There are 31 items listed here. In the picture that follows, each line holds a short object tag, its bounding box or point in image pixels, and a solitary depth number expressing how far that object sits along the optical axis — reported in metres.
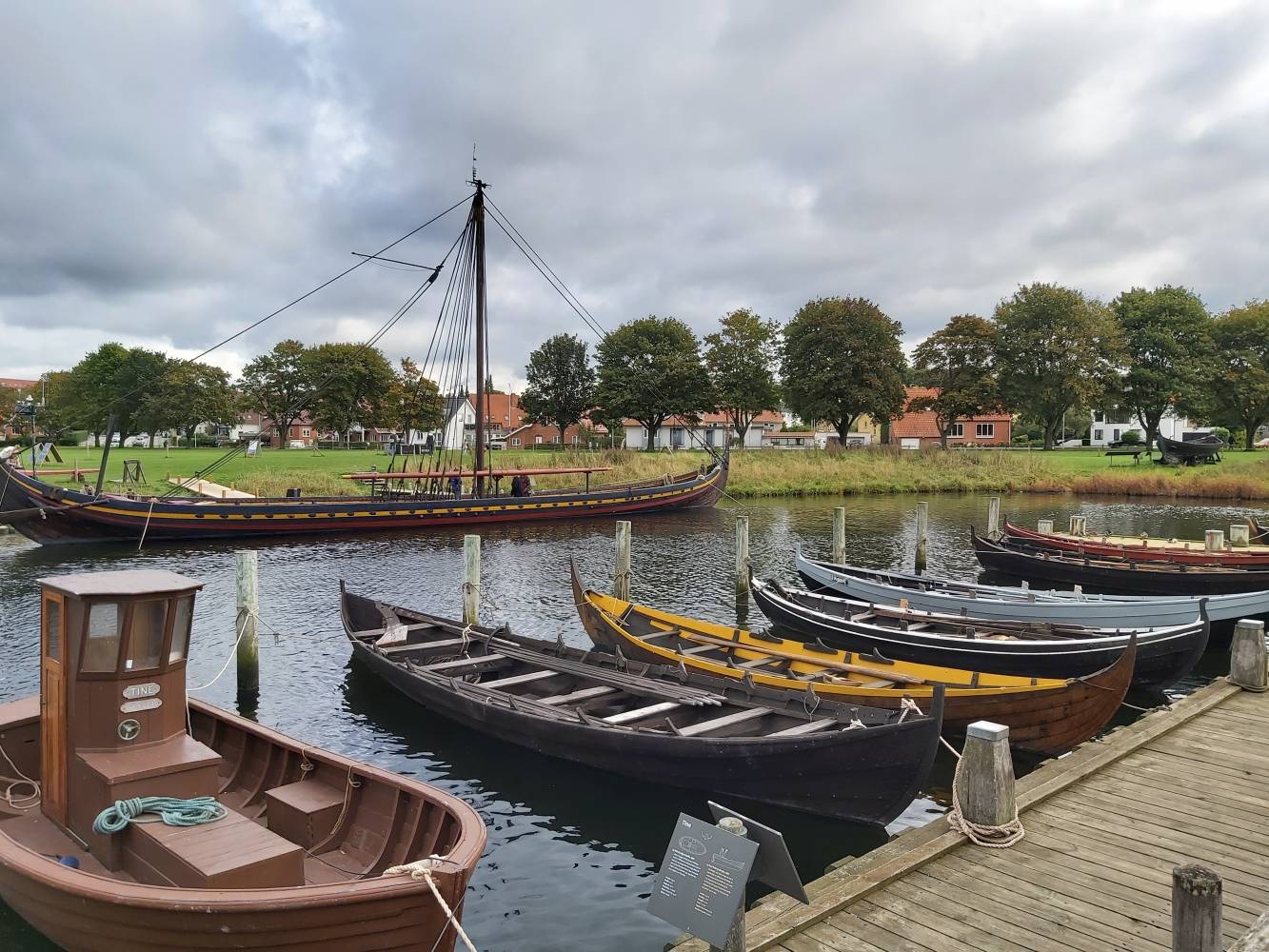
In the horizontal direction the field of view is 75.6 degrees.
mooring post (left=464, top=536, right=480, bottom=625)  17.55
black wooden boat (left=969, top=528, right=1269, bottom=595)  19.74
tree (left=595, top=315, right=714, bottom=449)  81.56
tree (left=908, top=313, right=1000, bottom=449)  74.25
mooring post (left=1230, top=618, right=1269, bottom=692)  12.09
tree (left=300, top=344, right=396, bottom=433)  90.00
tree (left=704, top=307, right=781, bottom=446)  83.75
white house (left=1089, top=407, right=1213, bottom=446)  95.31
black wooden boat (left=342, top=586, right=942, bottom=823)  8.93
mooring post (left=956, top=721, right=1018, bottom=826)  7.29
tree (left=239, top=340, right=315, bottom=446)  94.38
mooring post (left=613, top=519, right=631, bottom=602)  20.95
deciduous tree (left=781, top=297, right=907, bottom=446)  70.38
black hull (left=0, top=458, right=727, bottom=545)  31.16
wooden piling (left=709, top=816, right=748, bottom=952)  5.15
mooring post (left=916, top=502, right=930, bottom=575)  27.19
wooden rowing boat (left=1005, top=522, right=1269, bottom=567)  22.09
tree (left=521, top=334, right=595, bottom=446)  94.69
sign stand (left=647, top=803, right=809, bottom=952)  4.70
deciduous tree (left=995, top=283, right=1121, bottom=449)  70.19
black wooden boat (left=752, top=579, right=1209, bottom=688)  13.43
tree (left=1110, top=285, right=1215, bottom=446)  71.69
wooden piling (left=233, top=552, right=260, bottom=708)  14.77
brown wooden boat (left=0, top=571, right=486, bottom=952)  5.71
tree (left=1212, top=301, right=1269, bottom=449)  71.06
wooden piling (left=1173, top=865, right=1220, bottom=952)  4.70
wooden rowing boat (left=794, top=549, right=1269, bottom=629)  15.54
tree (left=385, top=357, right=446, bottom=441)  93.44
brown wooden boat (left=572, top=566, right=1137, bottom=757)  10.84
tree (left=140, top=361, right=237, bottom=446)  89.88
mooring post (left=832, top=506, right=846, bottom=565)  25.22
